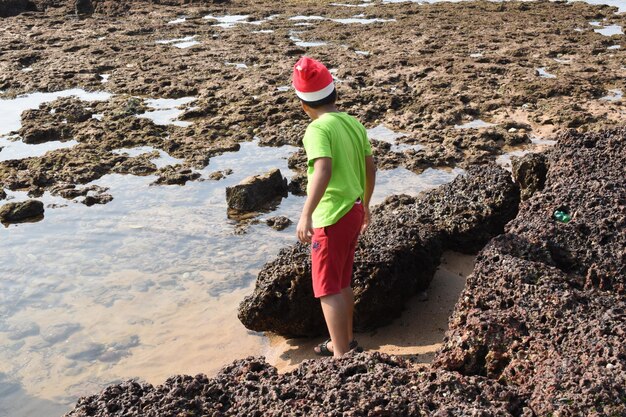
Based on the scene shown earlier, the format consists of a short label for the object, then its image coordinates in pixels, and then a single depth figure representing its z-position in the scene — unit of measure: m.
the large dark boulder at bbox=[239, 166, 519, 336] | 4.94
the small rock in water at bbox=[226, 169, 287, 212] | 8.34
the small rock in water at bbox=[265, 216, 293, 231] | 7.88
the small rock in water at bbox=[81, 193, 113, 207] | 8.85
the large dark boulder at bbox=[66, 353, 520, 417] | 2.71
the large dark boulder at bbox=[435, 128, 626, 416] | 2.71
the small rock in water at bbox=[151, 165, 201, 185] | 9.35
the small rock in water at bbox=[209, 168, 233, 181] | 9.40
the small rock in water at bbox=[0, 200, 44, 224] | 8.47
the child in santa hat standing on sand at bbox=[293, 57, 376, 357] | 4.14
